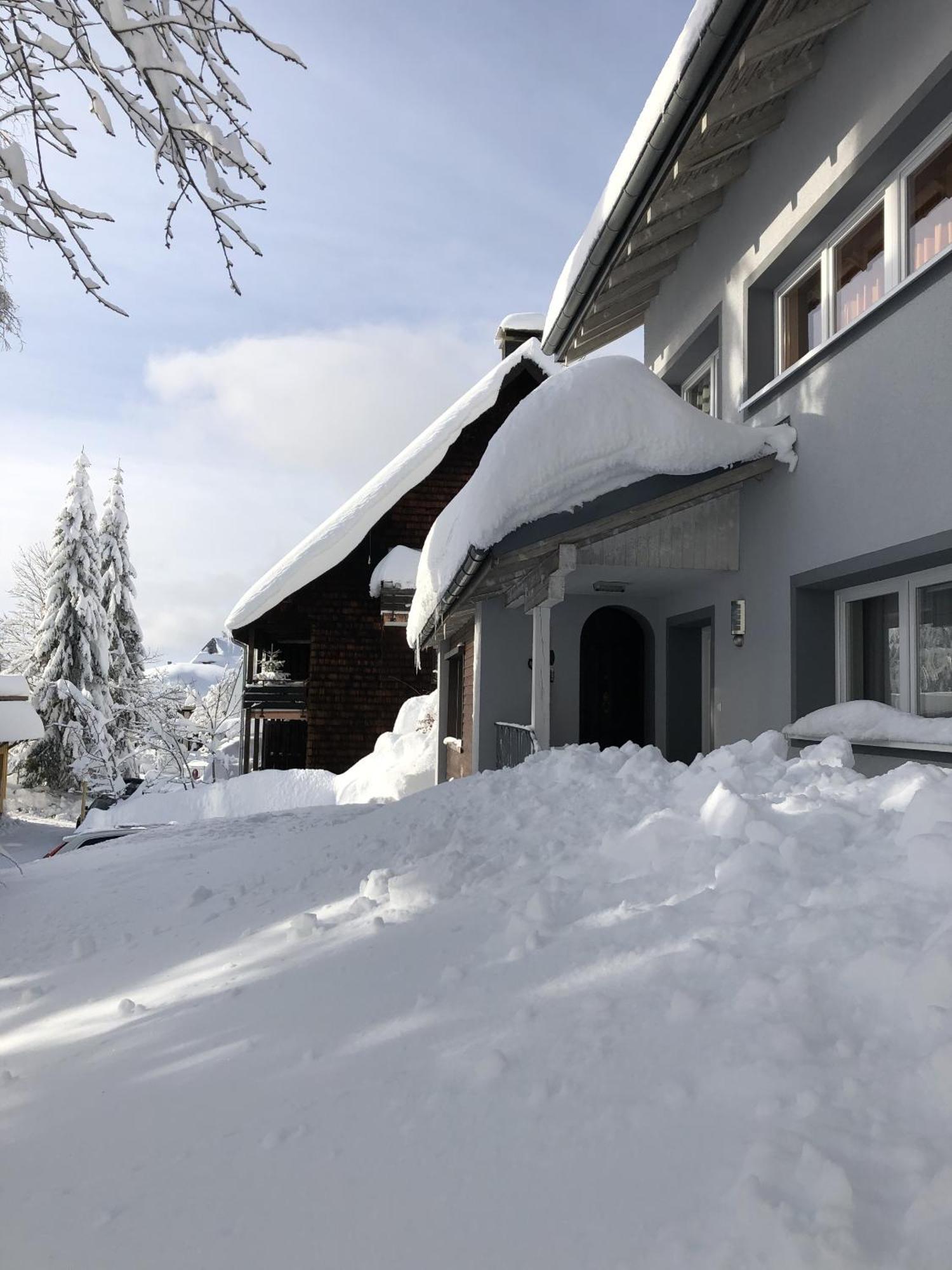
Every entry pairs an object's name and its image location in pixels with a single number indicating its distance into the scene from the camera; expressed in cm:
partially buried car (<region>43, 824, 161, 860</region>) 954
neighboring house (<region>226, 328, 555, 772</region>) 1599
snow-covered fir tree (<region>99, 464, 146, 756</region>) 3017
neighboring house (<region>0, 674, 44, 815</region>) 1980
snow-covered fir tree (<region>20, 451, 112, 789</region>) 2742
